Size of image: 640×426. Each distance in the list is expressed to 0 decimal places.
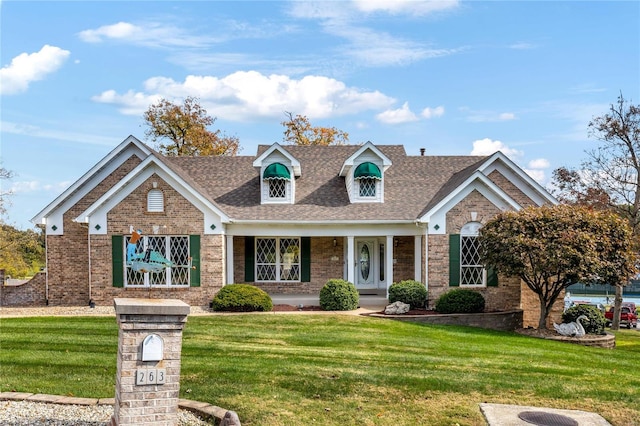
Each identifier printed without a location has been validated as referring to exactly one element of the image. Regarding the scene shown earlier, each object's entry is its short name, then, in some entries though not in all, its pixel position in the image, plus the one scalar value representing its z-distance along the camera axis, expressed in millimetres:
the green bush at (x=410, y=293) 19000
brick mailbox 6227
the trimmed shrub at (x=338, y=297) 18703
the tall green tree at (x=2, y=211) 29459
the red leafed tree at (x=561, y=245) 16562
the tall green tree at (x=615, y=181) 27969
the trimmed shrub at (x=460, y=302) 18484
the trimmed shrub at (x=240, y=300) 18125
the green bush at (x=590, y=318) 17859
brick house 19297
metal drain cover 7641
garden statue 17255
